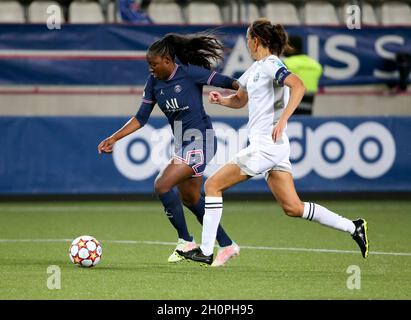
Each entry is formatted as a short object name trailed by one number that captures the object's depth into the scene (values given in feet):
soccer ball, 56.34
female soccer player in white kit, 55.01
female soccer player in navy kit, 59.26
